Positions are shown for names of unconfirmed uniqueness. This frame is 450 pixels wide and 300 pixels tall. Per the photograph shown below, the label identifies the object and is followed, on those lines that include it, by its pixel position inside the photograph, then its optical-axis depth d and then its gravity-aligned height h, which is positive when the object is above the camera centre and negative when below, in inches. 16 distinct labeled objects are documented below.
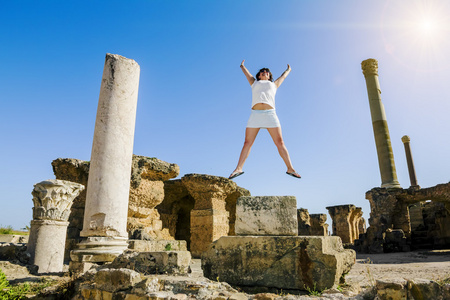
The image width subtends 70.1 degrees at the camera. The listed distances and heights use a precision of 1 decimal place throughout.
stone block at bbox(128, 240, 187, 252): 290.2 -6.7
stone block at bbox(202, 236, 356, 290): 133.6 -10.3
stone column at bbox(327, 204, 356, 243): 849.5 +40.6
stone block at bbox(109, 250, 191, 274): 161.6 -12.1
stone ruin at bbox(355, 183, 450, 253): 665.6 +32.3
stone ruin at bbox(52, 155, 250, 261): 416.8 +54.5
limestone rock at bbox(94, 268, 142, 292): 137.3 -17.5
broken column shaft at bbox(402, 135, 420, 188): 1079.6 +247.0
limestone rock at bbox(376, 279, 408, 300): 103.2 -16.8
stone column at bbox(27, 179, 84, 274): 287.9 +11.8
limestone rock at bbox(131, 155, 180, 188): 432.8 +93.2
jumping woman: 153.6 +54.4
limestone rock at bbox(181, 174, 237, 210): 508.7 +75.6
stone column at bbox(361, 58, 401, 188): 784.9 +261.7
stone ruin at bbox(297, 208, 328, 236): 813.5 +34.9
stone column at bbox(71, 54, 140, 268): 219.5 +49.8
